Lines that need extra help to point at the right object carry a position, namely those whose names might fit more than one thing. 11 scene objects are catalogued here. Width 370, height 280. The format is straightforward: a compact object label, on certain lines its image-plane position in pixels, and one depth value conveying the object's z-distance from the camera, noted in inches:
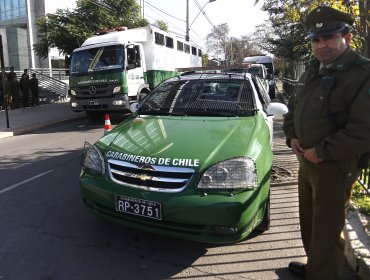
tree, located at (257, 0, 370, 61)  214.7
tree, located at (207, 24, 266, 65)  2321.6
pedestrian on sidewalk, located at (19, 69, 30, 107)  686.5
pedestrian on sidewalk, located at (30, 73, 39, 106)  707.4
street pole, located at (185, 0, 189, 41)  1214.9
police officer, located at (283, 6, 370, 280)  93.1
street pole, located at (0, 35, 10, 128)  436.1
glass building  1173.1
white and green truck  466.3
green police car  124.2
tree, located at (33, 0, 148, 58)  739.4
